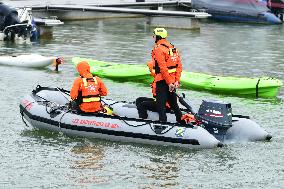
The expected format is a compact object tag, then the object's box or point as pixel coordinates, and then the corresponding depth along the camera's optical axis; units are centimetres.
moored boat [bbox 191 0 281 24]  4481
